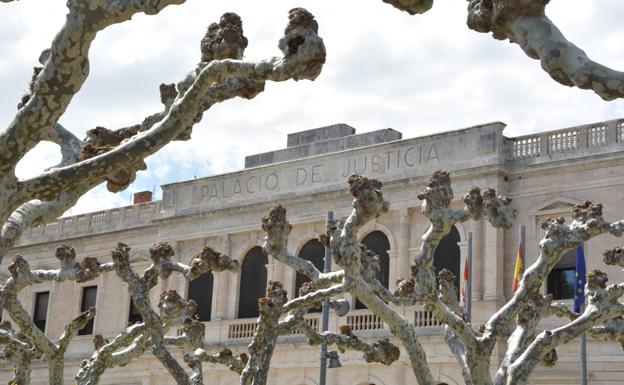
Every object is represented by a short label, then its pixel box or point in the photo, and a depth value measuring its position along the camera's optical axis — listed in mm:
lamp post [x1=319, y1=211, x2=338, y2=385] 22938
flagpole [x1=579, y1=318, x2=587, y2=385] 23792
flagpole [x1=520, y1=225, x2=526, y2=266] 26533
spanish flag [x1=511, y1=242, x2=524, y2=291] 25883
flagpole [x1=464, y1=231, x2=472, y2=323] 26047
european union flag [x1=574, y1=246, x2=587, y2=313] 24625
